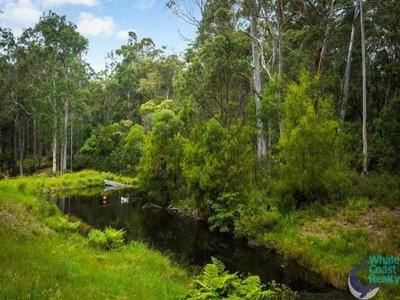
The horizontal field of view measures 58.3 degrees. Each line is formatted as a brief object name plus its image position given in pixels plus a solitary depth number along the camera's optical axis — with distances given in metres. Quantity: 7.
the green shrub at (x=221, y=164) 21.53
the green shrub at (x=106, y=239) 13.67
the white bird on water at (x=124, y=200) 32.17
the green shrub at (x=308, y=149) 18.53
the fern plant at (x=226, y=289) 8.16
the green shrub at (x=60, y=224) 15.07
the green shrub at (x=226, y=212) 20.58
